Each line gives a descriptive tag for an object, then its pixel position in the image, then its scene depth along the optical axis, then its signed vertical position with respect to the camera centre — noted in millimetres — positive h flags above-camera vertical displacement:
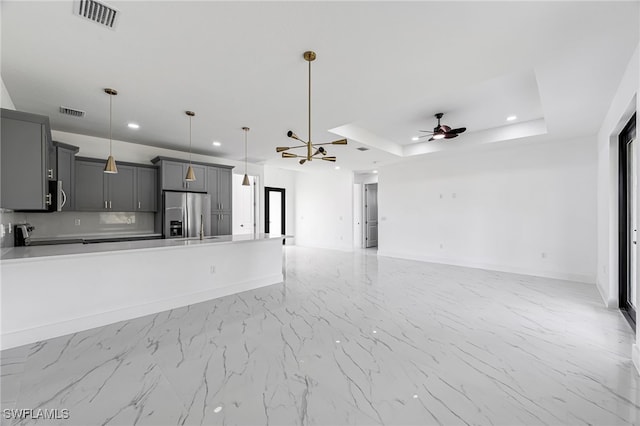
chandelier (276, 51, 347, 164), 2512 +924
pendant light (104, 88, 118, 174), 3299 +684
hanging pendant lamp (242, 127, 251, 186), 4773 +1452
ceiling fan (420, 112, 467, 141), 4461 +1325
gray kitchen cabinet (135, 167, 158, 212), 5559 +524
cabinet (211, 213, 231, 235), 6410 -245
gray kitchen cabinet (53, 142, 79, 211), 4461 +756
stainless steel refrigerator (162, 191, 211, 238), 5539 +15
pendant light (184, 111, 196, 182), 4262 +629
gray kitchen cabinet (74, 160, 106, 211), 4855 +515
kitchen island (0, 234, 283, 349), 2703 -806
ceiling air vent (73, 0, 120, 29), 1933 +1478
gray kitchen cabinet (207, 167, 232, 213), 6336 +610
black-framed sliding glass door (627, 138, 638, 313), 3369 -49
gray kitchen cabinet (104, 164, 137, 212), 5172 +474
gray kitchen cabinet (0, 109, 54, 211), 2742 +561
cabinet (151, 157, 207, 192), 5574 +808
